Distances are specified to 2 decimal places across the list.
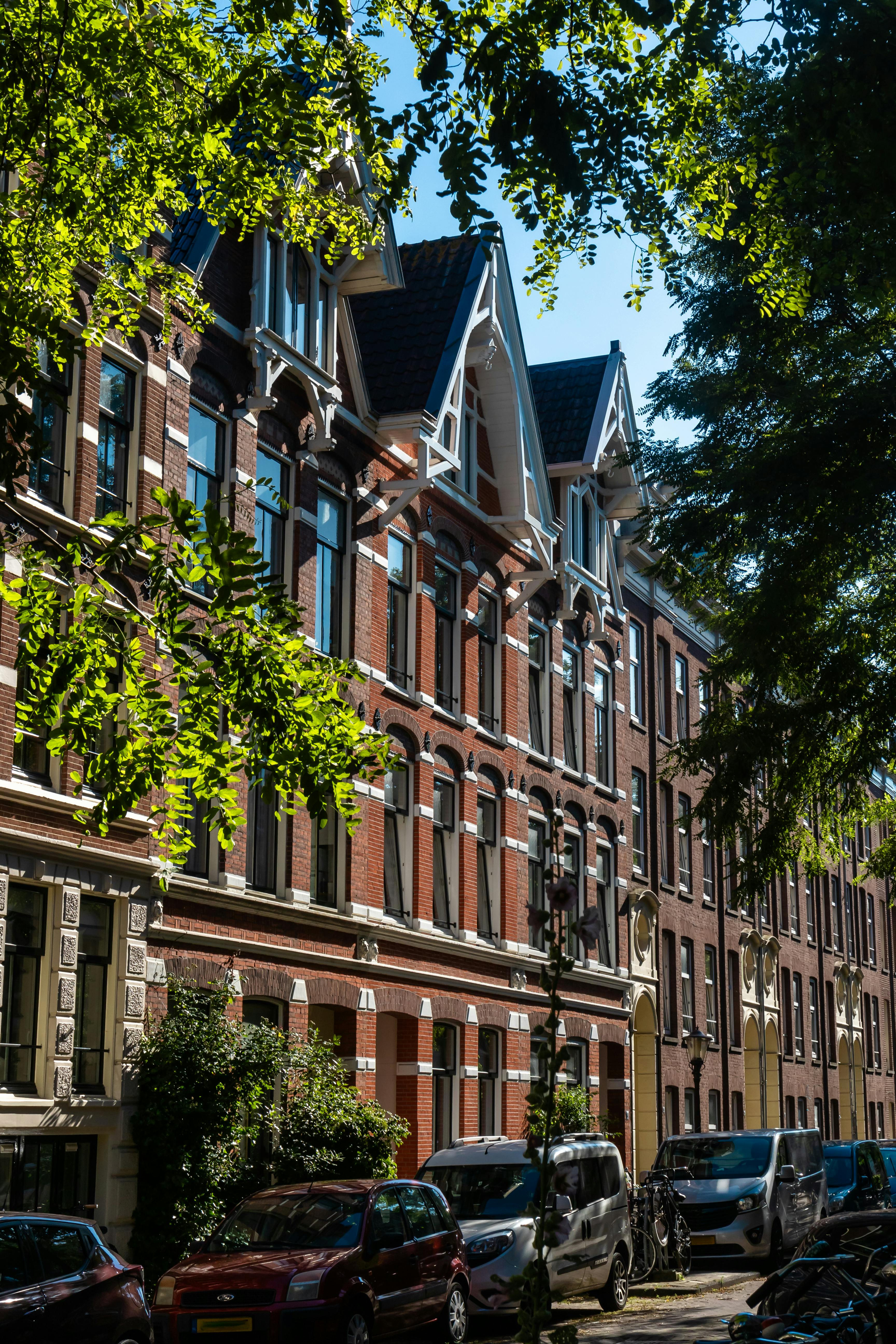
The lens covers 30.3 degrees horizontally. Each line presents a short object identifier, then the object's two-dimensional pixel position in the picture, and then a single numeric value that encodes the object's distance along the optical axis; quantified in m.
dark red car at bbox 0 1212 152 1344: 11.34
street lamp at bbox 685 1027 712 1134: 37.72
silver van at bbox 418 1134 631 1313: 17.38
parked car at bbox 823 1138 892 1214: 26.94
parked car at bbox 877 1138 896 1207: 29.73
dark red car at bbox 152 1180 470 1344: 13.56
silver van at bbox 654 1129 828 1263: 23.00
